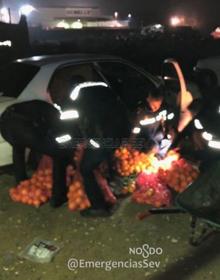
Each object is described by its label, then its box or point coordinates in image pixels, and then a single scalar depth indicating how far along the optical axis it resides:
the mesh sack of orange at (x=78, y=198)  5.31
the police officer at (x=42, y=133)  5.09
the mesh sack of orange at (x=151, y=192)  5.36
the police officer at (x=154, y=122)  5.73
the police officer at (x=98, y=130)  4.77
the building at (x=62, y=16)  61.84
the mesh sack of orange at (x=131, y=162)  5.81
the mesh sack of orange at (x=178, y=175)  5.58
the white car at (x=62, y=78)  5.95
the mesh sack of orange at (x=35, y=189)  5.55
